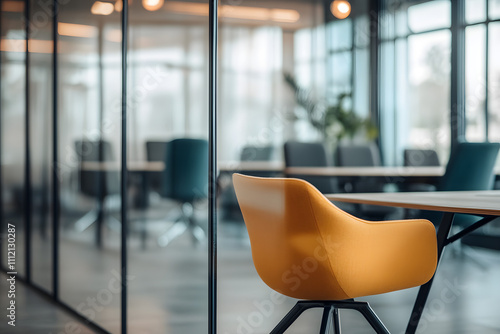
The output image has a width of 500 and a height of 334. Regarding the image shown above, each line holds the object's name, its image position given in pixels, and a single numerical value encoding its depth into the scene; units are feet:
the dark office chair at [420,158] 19.22
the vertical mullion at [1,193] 19.10
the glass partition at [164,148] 13.74
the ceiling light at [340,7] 20.13
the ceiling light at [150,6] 28.06
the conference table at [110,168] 19.38
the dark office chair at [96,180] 20.67
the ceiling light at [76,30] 12.99
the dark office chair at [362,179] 14.06
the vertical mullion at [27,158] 13.80
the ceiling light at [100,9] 15.55
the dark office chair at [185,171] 17.80
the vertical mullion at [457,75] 21.45
